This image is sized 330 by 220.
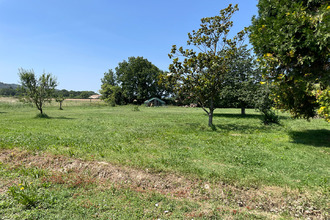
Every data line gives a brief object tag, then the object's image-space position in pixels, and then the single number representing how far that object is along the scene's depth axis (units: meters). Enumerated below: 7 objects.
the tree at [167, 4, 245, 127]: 14.57
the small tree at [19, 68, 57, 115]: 21.84
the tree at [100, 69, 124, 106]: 68.40
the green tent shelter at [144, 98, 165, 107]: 64.81
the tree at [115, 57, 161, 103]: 71.19
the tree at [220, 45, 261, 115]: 22.48
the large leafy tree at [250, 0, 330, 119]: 8.45
